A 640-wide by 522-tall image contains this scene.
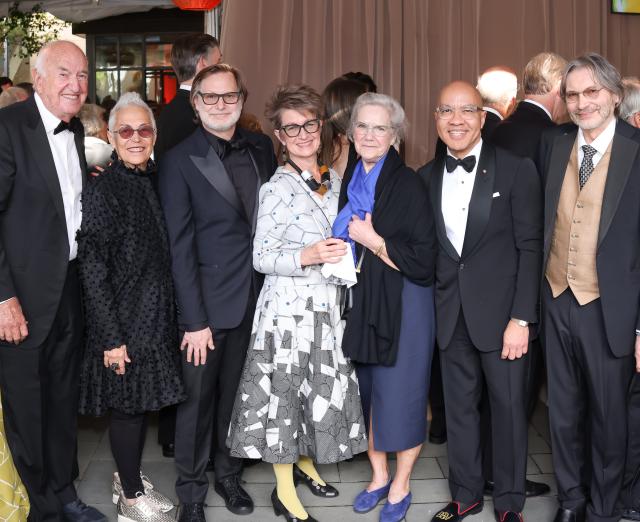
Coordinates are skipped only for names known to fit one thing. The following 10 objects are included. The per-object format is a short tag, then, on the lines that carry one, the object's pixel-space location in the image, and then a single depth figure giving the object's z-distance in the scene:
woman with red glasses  3.10
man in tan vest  3.10
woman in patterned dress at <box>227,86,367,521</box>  3.30
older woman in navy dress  3.26
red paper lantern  5.20
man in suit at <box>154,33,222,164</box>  3.97
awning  6.80
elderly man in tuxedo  3.10
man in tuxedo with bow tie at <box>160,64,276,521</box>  3.27
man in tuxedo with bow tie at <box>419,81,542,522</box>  3.20
